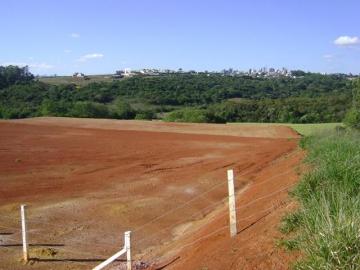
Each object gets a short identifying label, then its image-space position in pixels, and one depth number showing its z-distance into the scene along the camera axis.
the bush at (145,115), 69.50
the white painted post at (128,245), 7.32
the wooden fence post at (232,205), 8.60
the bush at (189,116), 60.84
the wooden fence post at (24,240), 10.20
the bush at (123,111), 71.44
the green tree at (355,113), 30.91
